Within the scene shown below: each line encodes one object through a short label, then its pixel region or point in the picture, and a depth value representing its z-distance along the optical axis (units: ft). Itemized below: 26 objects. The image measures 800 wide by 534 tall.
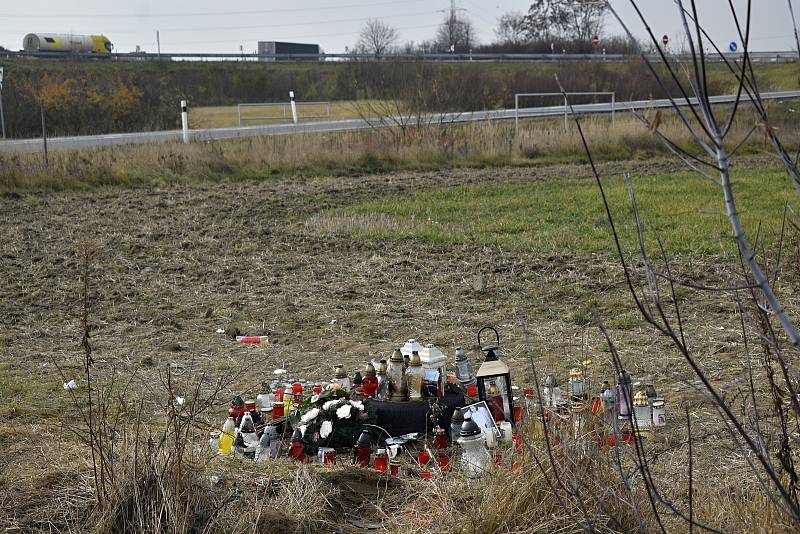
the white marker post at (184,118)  151.14
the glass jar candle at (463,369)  37.09
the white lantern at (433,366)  34.91
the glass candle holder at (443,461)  29.51
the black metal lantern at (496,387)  33.71
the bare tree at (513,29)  417.08
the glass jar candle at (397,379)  34.06
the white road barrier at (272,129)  145.07
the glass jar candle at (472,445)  29.19
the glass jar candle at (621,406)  30.40
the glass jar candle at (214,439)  31.96
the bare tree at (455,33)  455.54
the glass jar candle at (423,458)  30.56
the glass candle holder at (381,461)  30.27
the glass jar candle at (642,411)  32.90
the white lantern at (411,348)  35.47
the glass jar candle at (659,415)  32.91
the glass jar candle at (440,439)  32.50
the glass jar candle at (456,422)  32.32
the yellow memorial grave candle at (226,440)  32.55
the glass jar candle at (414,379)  34.37
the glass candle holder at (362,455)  31.35
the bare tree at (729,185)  13.62
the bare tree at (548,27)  344.08
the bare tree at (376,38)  445.78
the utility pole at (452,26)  452.22
